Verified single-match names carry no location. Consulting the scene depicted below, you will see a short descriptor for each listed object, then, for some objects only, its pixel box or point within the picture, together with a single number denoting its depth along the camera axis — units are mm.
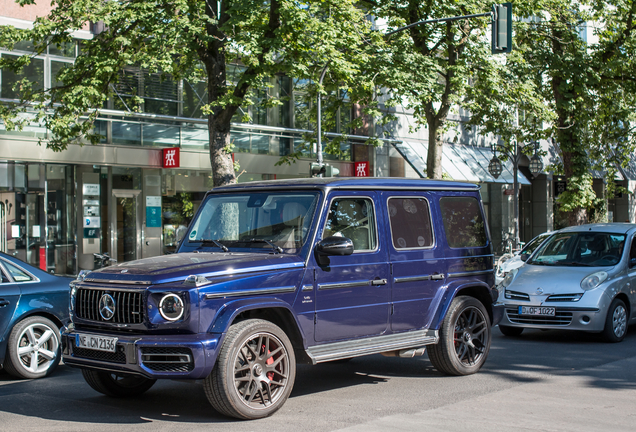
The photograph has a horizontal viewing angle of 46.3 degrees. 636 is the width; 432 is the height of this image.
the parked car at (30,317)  8039
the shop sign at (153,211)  22641
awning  29656
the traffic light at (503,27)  16312
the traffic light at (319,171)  17869
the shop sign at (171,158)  21938
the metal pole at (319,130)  19938
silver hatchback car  10391
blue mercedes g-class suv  5816
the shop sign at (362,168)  27891
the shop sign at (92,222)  21328
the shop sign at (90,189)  21358
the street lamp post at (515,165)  26662
